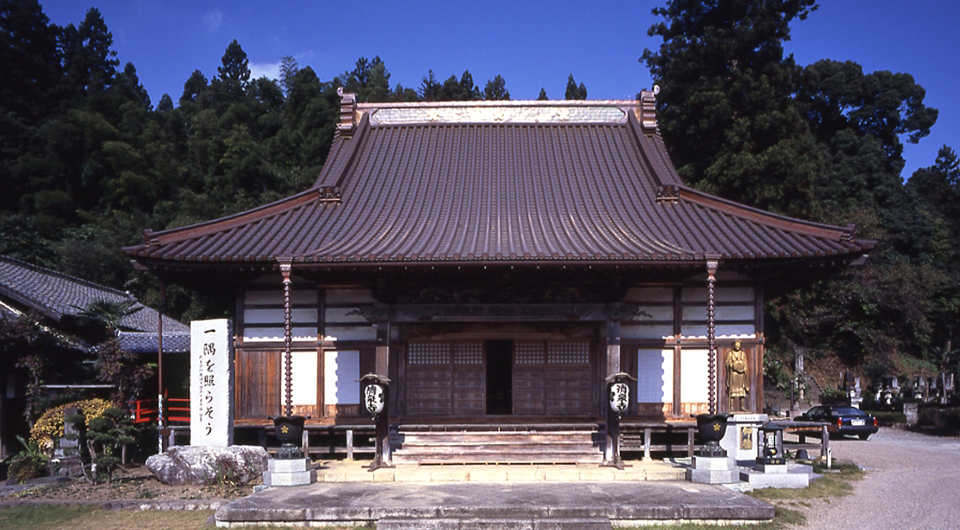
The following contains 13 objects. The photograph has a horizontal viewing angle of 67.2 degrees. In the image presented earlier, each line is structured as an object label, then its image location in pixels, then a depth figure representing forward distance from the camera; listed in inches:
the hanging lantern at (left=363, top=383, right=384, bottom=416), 502.6
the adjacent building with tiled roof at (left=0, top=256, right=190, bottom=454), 635.5
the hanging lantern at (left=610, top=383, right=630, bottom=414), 502.3
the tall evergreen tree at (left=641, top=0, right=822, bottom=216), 1109.7
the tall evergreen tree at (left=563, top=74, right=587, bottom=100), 2103.8
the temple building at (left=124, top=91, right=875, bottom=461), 518.3
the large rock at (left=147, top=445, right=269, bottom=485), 500.1
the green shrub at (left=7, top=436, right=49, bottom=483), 552.8
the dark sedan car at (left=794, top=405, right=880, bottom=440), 969.5
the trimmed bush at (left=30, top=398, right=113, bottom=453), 573.1
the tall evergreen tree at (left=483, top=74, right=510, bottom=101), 2059.5
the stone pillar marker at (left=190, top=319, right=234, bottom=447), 529.0
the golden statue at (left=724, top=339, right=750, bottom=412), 541.3
